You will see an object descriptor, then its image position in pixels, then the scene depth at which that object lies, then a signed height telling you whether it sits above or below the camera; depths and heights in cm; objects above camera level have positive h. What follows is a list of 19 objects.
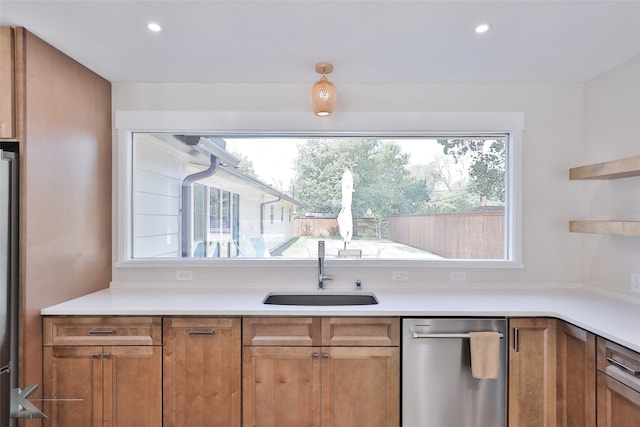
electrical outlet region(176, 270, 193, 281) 263 -47
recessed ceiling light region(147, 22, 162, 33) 183 +99
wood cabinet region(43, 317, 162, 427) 199 -94
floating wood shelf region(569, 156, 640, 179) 196 +27
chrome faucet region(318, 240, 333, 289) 255 -38
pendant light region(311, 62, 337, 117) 215 +73
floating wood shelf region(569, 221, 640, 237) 197 -9
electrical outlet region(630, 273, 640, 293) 217 -44
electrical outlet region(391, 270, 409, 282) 263 -48
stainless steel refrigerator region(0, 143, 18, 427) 180 -36
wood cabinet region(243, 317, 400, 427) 199 -96
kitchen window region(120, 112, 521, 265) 271 +14
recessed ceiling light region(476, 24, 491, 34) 181 +98
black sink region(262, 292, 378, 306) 255 -64
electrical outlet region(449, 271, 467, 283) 262 -48
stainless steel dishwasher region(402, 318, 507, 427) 199 -99
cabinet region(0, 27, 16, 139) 184 +68
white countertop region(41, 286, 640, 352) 193 -57
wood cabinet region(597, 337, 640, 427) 153 -80
